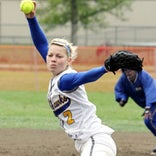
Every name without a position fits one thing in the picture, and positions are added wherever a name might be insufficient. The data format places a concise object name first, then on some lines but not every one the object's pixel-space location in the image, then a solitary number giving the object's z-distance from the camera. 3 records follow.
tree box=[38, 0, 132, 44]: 61.22
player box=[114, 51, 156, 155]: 16.39
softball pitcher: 10.37
